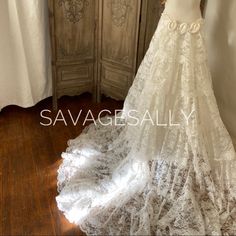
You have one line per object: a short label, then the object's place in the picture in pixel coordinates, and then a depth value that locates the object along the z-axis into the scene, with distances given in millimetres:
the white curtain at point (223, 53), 2014
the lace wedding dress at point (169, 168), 1744
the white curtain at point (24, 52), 2488
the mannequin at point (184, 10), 1734
